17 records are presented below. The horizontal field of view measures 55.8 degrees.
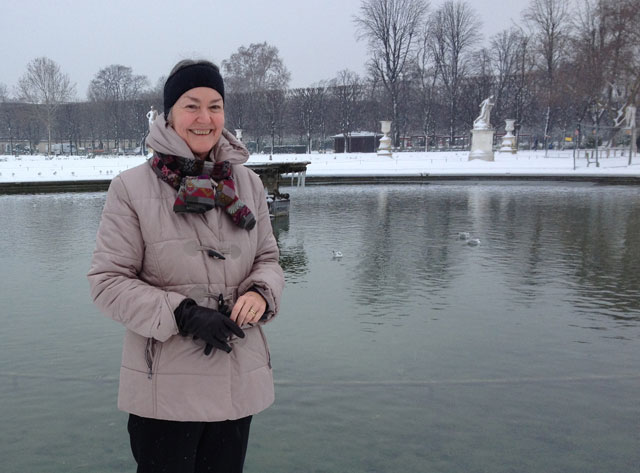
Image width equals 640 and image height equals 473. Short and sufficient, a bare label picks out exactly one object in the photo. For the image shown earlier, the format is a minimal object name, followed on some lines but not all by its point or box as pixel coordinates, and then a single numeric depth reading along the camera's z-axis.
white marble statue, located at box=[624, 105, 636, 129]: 35.76
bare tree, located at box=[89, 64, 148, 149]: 85.88
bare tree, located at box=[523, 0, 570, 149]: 52.41
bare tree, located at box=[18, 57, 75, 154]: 68.38
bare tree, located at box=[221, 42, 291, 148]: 83.56
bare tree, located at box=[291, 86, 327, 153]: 63.75
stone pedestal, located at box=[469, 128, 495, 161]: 39.94
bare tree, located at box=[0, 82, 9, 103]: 93.04
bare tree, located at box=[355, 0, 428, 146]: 58.53
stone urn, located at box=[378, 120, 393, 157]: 45.52
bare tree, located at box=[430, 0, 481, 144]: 61.31
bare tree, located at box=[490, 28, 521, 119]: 61.38
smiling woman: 2.04
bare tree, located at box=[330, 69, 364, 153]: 61.12
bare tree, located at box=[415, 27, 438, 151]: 62.44
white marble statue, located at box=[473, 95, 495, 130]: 39.94
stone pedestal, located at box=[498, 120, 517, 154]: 43.54
